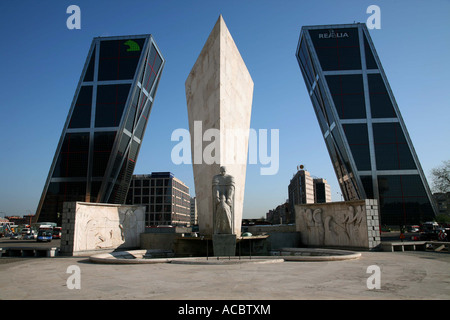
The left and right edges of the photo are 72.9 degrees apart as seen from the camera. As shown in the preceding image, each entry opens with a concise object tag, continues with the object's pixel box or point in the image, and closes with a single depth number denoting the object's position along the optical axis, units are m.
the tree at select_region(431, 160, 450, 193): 38.96
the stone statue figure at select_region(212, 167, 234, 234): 11.63
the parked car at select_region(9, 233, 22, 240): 40.88
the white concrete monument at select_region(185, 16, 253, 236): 13.80
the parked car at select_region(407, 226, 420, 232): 41.30
